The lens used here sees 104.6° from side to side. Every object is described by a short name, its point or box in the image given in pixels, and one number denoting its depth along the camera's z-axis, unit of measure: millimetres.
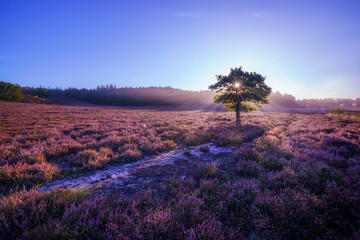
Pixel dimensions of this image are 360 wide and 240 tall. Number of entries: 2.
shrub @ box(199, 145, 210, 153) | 7223
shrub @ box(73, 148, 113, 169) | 5211
